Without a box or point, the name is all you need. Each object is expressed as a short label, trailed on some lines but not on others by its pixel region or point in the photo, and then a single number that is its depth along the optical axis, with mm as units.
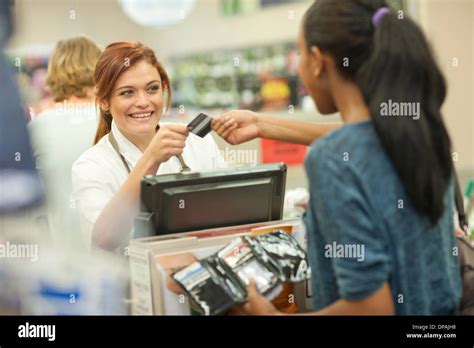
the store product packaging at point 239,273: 2444
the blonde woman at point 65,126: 2953
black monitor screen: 2537
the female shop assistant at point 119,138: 2730
